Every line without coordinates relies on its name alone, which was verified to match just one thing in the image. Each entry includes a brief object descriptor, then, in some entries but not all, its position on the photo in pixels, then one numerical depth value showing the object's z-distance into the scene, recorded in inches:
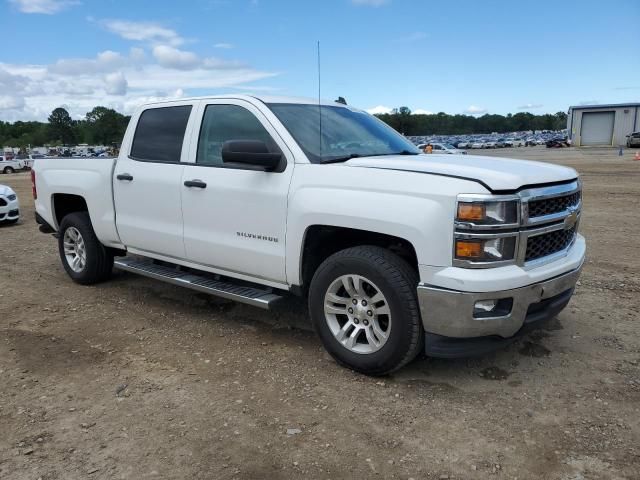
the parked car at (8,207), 432.8
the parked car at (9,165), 1600.6
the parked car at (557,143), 2444.3
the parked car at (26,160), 1704.0
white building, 2400.3
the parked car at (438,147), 1521.9
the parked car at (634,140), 1935.3
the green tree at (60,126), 5659.5
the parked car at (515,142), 3016.7
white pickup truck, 131.6
